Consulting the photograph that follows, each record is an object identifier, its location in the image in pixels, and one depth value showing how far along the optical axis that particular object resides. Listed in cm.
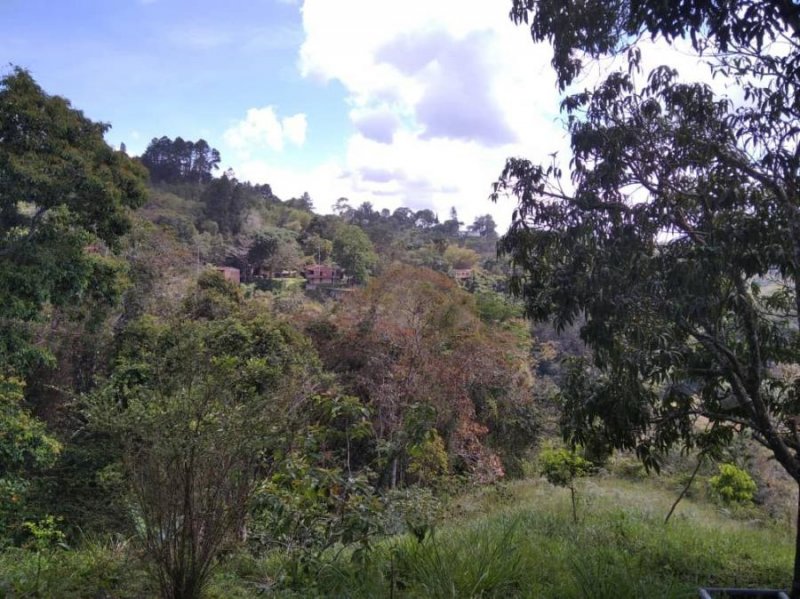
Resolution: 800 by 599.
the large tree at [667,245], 322
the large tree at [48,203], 745
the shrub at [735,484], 879
